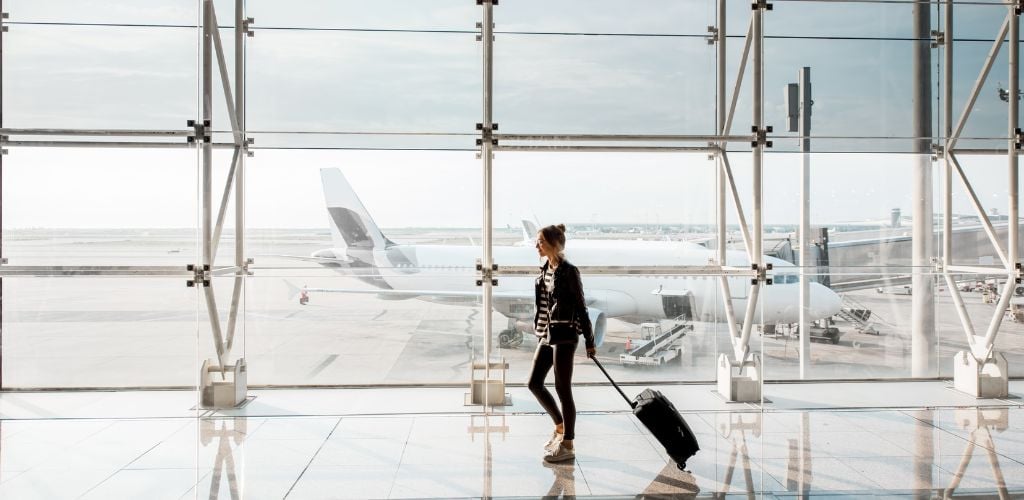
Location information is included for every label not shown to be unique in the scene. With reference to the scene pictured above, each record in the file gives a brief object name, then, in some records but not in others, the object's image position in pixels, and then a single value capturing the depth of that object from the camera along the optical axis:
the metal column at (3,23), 5.20
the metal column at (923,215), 6.00
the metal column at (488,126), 4.85
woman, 3.65
